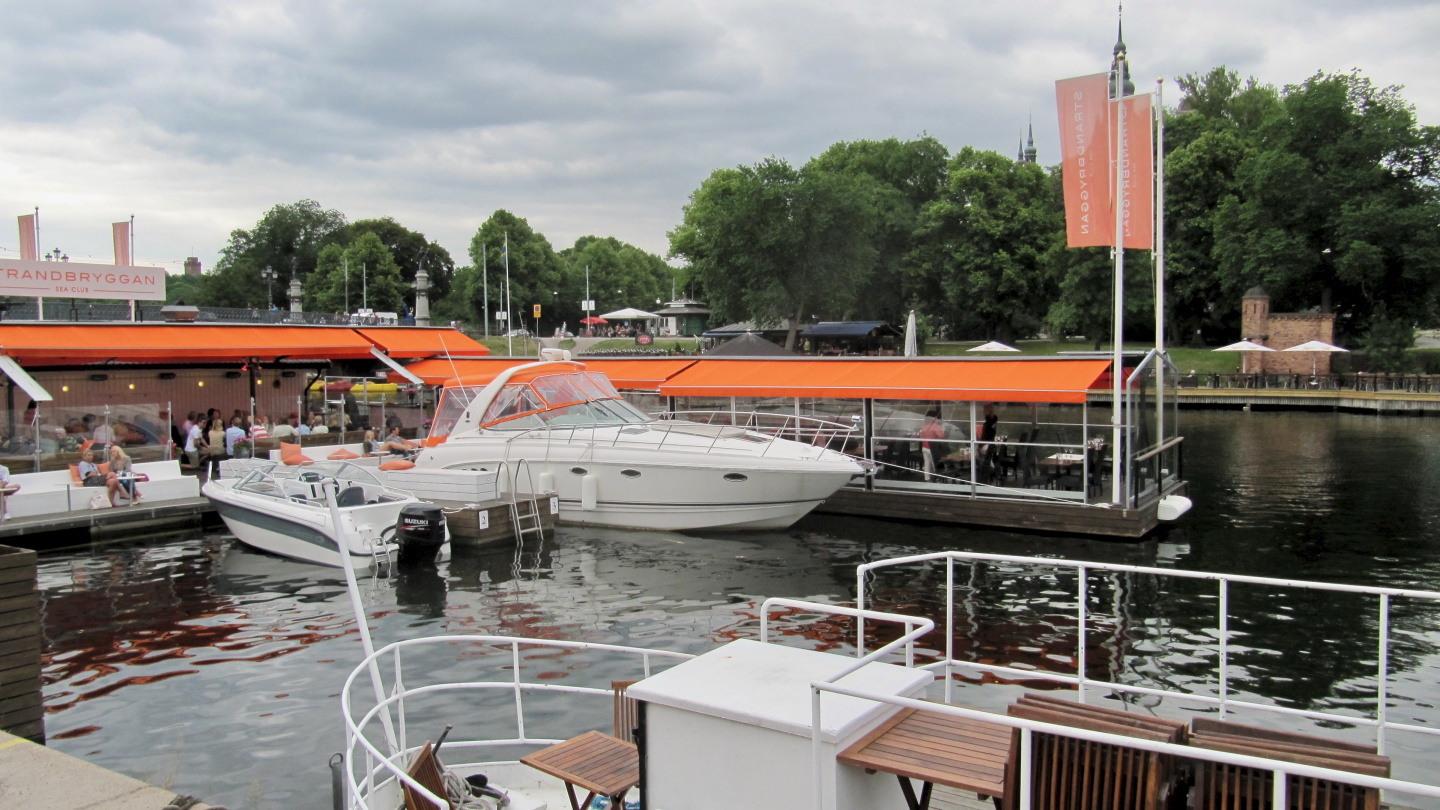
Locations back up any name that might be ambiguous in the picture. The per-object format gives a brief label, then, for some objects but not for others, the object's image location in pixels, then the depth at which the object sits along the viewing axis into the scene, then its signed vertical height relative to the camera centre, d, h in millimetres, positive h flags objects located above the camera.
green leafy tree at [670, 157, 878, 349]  64062 +8494
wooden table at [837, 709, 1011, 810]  4051 -1726
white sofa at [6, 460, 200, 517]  19125 -2291
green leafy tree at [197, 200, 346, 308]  99312 +15045
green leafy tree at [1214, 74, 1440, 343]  51562 +8342
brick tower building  53375 +1471
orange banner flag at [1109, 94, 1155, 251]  19234 +3823
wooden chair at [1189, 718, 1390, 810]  3920 -1845
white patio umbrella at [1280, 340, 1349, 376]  50562 +564
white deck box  4262 -1695
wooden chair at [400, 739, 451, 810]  5617 -2348
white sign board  26547 +2987
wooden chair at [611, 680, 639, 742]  6438 -2343
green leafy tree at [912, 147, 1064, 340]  67688 +8948
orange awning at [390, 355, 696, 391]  25516 +86
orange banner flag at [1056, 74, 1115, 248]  19609 +4286
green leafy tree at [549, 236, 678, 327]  104375 +11097
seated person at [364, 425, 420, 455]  24234 -1798
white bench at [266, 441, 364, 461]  23906 -1872
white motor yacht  19516 -1813
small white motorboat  16953 -2604
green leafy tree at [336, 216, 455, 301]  102188 +13873
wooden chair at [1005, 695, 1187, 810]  4184 -1835
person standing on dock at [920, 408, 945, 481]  20875 -1442
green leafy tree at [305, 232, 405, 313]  91438 +9612
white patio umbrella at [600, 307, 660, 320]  80188 +4854
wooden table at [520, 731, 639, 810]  5551 -2394
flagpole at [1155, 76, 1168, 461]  20109 +1787
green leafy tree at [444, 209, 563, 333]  89906 +9780
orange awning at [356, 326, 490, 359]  30344 +1103
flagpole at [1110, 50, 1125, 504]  18016 +1312
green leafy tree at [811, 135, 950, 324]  73750 +12913
